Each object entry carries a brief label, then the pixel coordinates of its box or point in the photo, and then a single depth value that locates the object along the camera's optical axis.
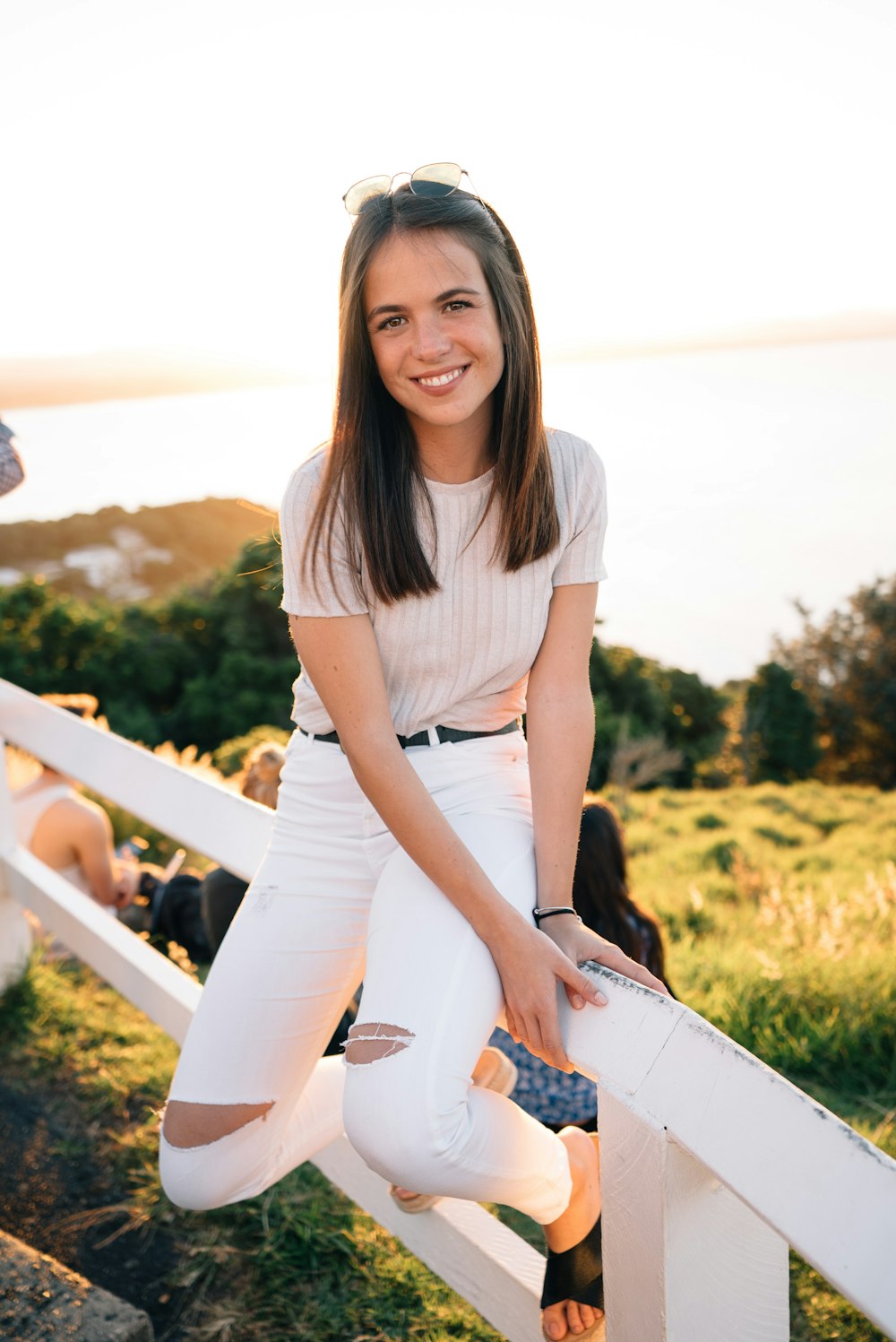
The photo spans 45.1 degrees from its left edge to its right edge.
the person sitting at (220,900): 2.89
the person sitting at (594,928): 2.20
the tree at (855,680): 21.02
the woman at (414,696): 1.62
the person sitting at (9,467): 2.06
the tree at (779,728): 19.00
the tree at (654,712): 14.23
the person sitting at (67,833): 3.76
